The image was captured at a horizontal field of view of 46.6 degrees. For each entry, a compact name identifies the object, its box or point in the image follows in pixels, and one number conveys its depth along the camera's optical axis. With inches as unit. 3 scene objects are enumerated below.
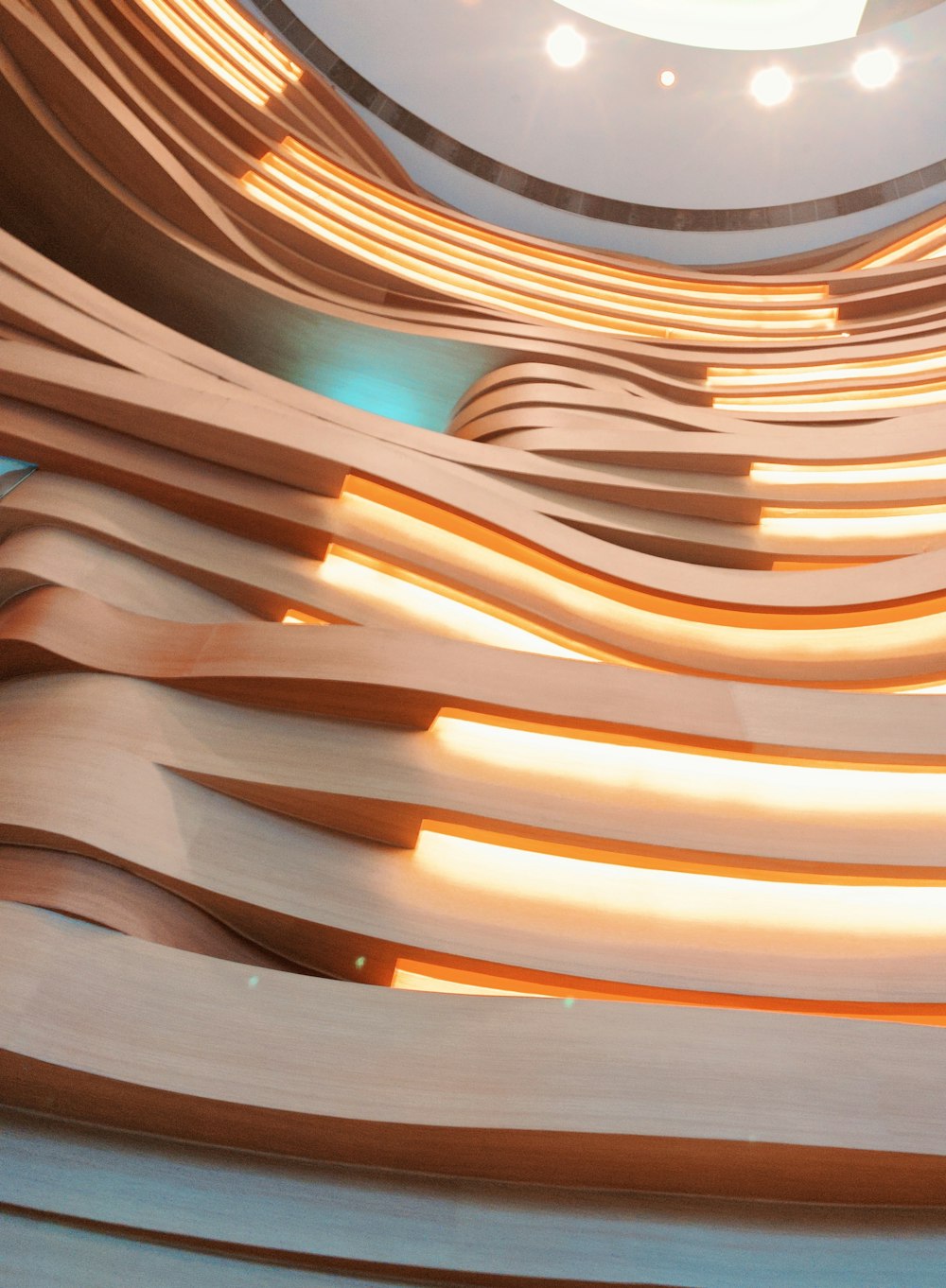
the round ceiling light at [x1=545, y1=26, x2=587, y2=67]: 415.2
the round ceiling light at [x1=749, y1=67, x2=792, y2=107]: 414.6
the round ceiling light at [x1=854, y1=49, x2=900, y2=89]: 402.0
